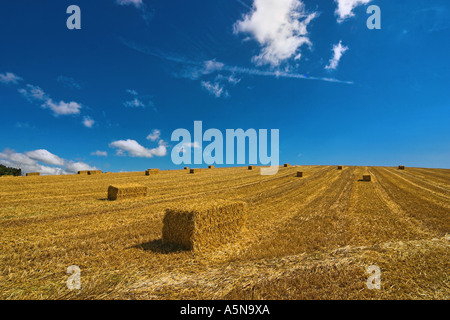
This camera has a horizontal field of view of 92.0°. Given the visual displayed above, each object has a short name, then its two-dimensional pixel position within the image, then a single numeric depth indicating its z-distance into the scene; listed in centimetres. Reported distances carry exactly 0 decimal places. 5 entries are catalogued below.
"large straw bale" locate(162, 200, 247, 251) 696
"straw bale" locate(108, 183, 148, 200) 1575
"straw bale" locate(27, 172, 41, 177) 2977
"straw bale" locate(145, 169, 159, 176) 3469
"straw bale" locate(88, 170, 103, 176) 3453
